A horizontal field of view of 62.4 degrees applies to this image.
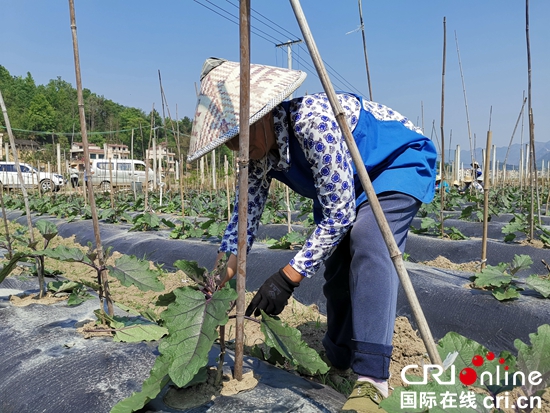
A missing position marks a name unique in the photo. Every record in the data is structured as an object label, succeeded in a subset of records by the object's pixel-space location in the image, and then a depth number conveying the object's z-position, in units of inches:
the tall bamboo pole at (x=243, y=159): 42.3
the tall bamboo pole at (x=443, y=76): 161.8
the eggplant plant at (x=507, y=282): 95.9
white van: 682.2
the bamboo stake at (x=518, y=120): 238.4
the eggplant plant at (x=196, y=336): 42.1
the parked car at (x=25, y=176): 636.1
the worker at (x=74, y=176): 715.4
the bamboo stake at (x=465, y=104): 300.8
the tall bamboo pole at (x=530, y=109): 146.1
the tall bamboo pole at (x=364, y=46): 147.4
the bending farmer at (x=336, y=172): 52.6
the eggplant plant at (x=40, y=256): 71.2
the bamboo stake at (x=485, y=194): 110.7
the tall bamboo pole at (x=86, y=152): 64.7
